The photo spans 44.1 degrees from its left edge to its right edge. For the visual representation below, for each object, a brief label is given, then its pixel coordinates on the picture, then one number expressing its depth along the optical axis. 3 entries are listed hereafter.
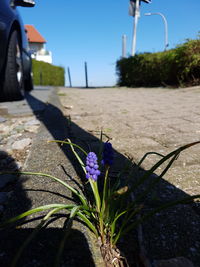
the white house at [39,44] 40.69
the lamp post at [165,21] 14.23
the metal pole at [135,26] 11.50
